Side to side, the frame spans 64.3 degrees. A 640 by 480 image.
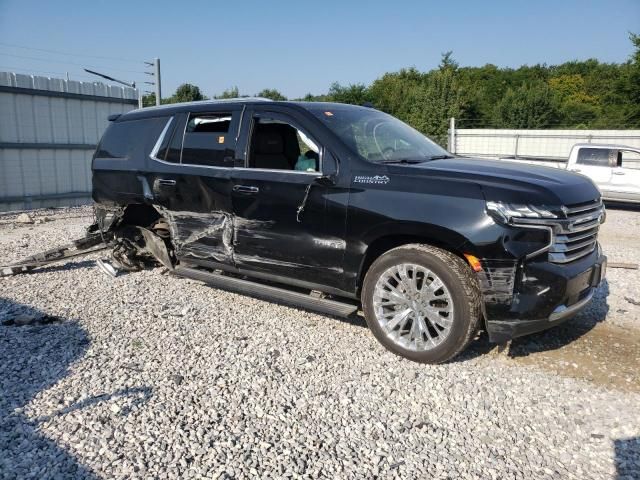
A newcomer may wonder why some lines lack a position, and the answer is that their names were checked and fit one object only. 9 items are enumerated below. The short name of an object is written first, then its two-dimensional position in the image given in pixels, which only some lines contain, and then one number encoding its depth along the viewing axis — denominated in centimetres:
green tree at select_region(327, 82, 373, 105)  6138
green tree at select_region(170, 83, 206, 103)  5653
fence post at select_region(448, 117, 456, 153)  2106
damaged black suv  363
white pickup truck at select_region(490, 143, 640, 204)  1346
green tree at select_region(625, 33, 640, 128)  2959
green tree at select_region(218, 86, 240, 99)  5918
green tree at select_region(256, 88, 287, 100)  5525
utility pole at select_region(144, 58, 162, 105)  1773
